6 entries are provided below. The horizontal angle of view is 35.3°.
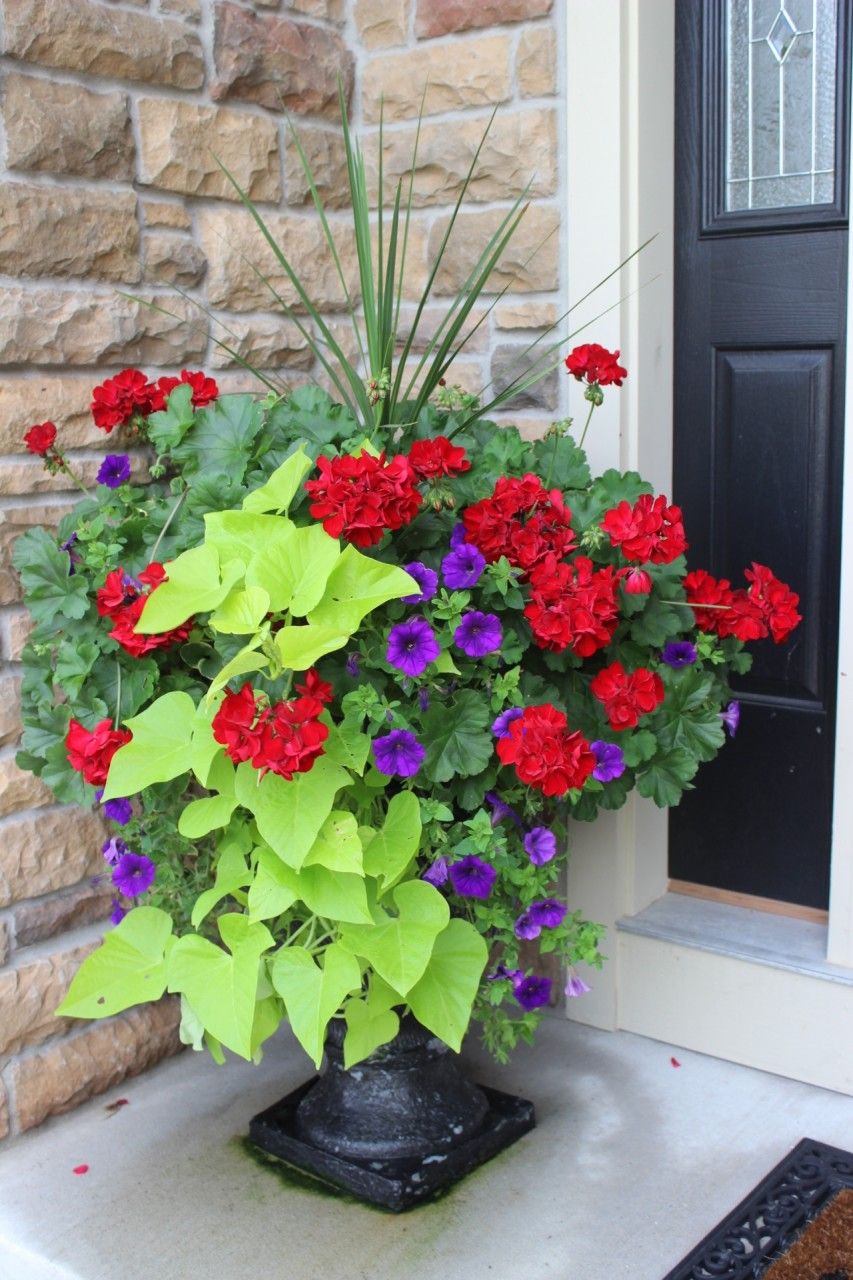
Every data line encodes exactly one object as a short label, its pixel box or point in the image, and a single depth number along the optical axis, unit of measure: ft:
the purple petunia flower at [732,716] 6.70
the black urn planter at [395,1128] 6.52
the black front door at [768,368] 7.31
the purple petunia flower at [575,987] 6.58
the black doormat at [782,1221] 5.90
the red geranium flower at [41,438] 6.51
